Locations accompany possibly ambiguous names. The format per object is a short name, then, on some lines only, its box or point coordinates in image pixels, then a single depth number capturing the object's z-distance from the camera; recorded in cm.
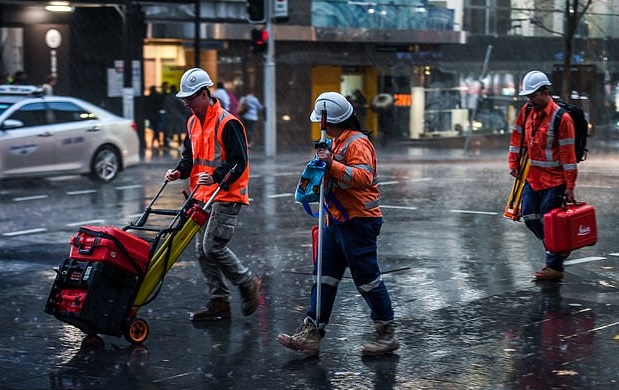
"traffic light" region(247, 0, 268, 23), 2723
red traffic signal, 2747
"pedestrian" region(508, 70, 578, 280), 987
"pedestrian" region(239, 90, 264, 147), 3078
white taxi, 1952
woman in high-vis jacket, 732
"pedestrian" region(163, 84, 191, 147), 3169
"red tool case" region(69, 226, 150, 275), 753
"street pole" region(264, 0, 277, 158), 2798
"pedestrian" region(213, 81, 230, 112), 2894
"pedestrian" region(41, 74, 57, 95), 2716
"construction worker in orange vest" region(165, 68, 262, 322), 837
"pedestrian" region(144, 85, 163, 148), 3127
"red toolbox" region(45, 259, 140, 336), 747
